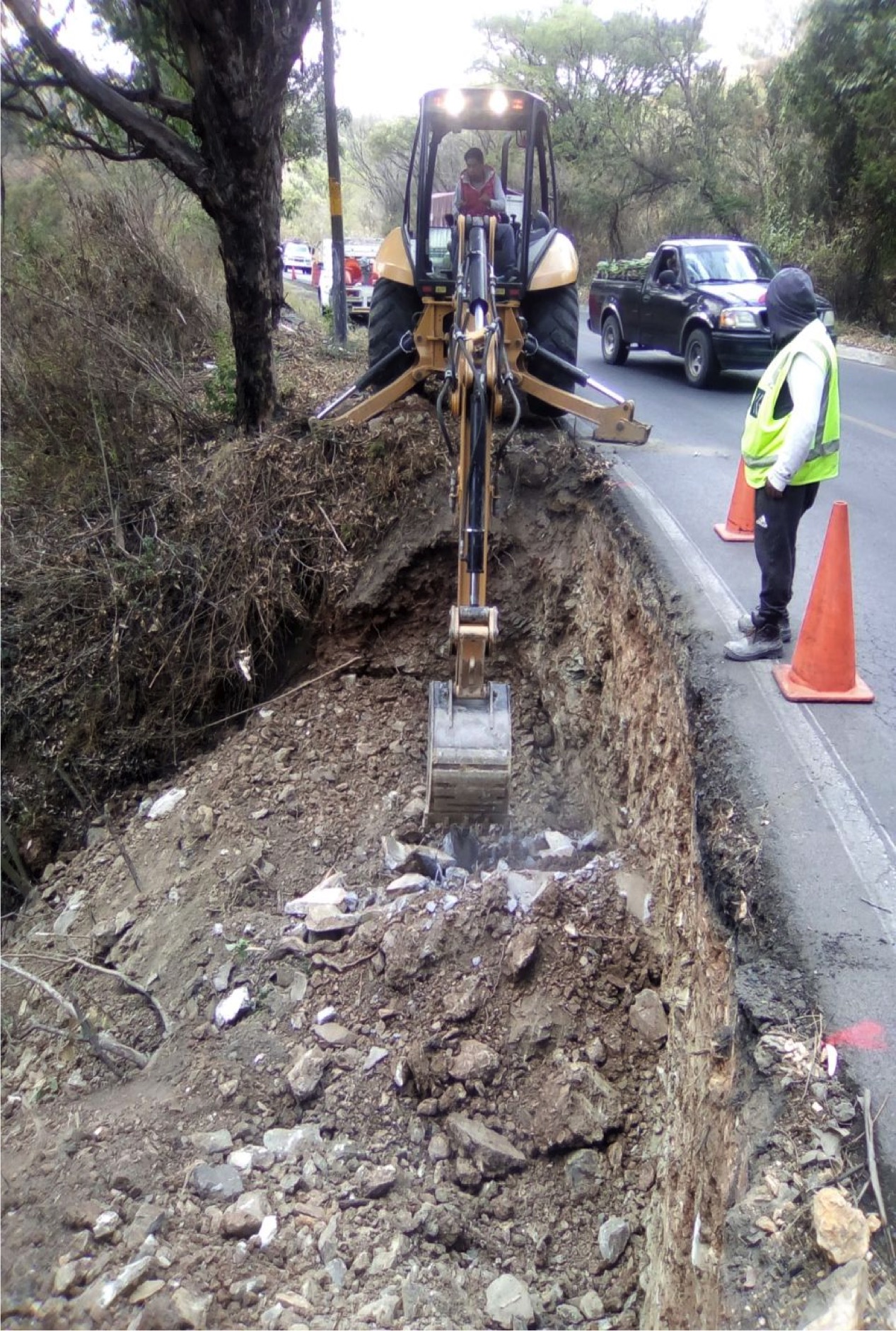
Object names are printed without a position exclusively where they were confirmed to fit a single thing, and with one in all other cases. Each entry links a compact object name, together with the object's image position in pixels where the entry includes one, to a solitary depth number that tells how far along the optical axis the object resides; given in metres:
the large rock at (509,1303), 3.01
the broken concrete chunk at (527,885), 4.46
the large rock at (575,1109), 3.56
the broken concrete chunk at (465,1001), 3.97
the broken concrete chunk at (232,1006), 4.27
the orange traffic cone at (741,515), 6.49
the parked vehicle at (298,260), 35.05
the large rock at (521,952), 4.07
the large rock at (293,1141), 3.51
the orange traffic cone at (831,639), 4.51
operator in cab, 7.06
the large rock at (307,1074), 3.74
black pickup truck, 11.65
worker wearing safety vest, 4.54
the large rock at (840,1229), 2.25
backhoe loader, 4.25
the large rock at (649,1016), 3.86
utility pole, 13.49
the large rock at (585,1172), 3.47
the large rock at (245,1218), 3.12
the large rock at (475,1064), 3.75
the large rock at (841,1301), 2.11
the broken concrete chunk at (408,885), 5.04
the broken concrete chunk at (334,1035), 3.99
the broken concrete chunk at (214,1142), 3.50
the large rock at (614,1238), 3.26
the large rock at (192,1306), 2.80
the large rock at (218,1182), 3.30
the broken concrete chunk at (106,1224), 3.08
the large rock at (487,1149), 3.51
